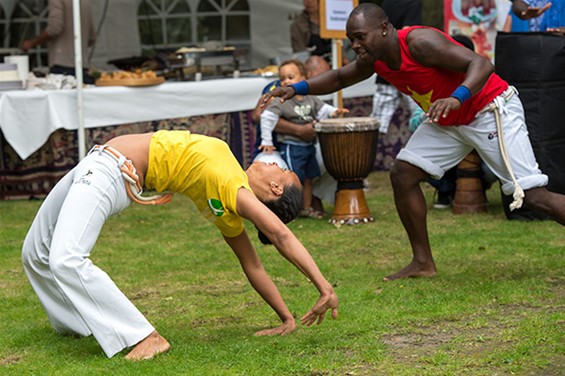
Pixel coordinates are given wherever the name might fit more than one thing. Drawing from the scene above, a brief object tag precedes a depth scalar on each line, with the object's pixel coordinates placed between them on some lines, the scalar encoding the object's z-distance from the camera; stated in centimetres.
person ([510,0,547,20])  1217
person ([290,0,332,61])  1680
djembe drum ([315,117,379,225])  1296
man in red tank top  893
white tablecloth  1468
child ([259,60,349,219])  1306
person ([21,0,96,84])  1585
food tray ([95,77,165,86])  1535
